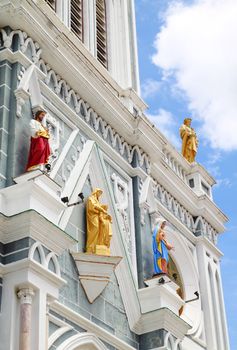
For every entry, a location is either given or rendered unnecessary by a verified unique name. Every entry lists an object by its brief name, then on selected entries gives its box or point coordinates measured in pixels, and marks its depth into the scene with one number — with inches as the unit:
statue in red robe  466.9
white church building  435.5
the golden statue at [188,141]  775.1
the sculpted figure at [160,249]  575.2
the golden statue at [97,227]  511.5
